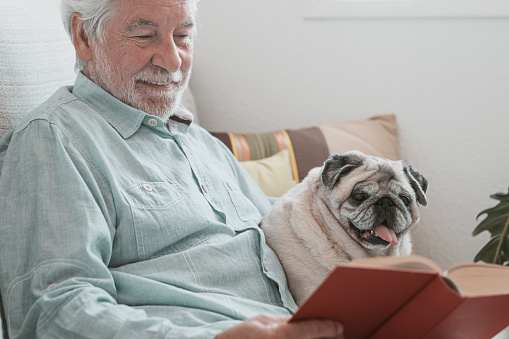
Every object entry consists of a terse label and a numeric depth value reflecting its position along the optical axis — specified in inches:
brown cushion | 80.6
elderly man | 39.9
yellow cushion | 75.8
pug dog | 54.2
